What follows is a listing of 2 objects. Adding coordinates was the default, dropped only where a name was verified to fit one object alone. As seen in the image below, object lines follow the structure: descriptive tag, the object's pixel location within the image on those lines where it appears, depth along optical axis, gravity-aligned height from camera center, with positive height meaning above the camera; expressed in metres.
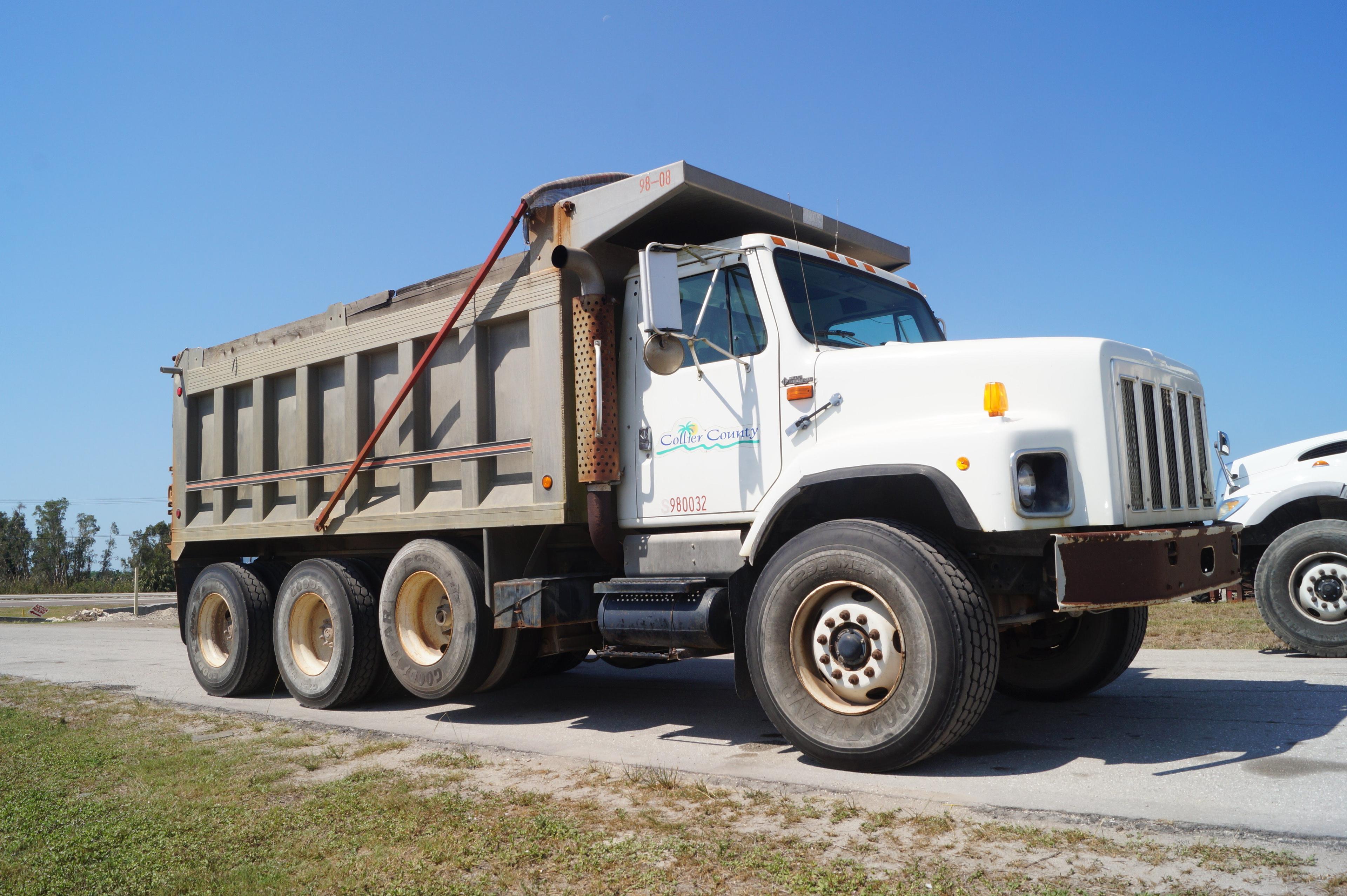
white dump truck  4.69 +0.35
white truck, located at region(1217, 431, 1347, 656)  8.05 -0.18
